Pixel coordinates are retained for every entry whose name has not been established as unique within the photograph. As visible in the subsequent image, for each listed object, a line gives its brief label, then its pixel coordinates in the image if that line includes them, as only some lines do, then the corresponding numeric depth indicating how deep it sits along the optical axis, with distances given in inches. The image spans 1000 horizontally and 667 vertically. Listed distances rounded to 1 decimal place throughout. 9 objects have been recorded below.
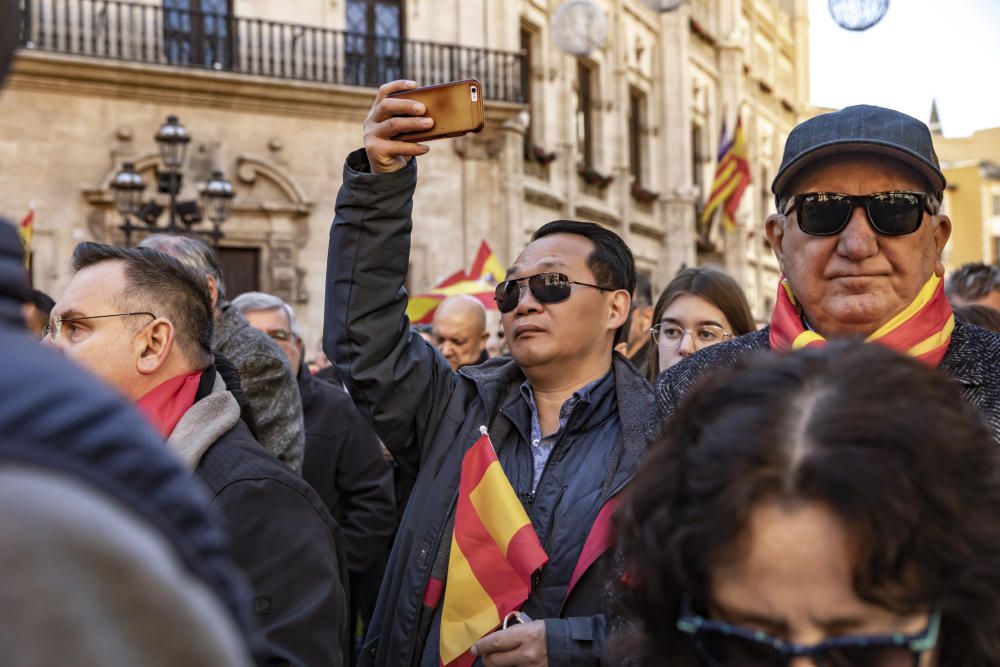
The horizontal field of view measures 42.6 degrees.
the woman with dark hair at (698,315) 206.6
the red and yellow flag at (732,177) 838.5
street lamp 552.7
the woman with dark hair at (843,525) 57.5
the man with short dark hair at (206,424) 116.4
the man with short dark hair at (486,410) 128.1
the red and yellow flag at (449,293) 425.1
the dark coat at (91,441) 29.9
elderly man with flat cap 104.7
